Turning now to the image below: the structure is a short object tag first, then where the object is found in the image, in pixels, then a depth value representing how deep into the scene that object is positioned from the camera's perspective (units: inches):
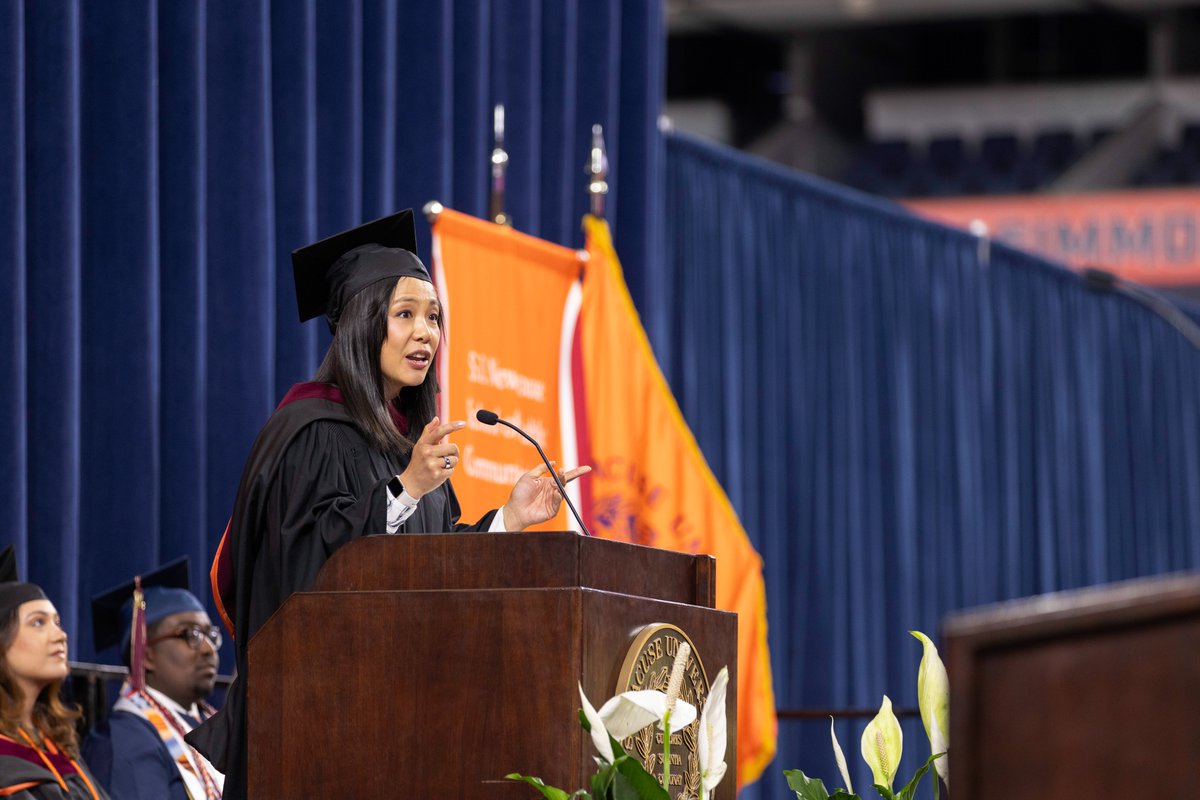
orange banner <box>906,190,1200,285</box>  1184.8
